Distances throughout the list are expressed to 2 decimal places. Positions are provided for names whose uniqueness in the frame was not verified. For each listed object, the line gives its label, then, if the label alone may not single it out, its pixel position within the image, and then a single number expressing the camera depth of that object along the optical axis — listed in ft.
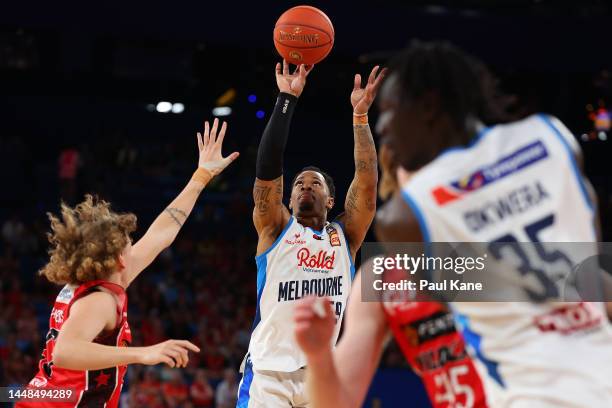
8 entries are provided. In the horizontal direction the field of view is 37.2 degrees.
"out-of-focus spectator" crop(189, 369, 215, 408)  38.46
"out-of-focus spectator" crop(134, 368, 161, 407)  36.60
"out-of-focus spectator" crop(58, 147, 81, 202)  54.45
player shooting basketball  18.21
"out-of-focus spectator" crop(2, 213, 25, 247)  51.31
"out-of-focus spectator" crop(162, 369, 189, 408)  37.24
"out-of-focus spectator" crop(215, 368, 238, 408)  38.68
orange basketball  21.45
